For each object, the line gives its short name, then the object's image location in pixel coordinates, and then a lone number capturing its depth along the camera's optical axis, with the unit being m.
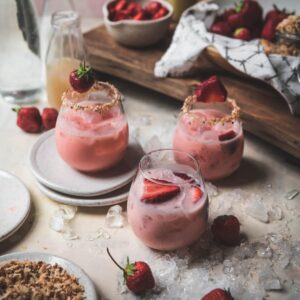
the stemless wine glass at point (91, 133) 1.15
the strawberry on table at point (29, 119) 1.39
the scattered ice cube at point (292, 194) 1.22
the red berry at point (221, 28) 1.60
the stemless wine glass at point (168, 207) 0.97
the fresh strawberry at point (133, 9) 1.62
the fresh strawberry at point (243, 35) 1.58
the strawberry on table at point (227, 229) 1.04
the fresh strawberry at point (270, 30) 1.59
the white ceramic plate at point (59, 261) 0.92
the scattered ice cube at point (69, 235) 1.08
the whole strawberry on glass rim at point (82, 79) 1.14
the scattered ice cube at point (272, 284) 0.98
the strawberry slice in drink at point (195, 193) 0.99
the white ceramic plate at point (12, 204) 1.06
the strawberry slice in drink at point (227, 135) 1.18
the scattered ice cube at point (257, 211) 1.15
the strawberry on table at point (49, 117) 1.40
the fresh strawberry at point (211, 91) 1.19
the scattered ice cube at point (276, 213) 1.16
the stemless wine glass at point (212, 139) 1.18
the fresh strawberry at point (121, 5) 1.63
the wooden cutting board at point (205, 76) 1.28
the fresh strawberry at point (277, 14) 1.60
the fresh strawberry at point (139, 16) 1.59
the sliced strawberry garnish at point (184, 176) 1.02
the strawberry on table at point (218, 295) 0.90
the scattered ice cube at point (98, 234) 1.09
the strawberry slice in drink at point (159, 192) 0.97
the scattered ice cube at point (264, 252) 1.05
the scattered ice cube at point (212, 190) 1.21
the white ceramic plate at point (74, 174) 1.15
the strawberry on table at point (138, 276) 0.92
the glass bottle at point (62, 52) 1.46
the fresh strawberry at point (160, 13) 1.62
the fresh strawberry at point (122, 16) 1.61
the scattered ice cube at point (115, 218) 1.12
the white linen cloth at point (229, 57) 1.34
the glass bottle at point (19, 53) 1.45
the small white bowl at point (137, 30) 1.55
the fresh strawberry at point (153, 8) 1.65
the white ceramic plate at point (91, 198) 1.13
